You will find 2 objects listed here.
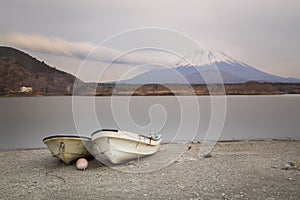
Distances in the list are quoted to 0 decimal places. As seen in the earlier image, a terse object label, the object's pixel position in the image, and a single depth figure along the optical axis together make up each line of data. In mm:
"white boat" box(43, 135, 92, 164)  8326
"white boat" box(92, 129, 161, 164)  8055
